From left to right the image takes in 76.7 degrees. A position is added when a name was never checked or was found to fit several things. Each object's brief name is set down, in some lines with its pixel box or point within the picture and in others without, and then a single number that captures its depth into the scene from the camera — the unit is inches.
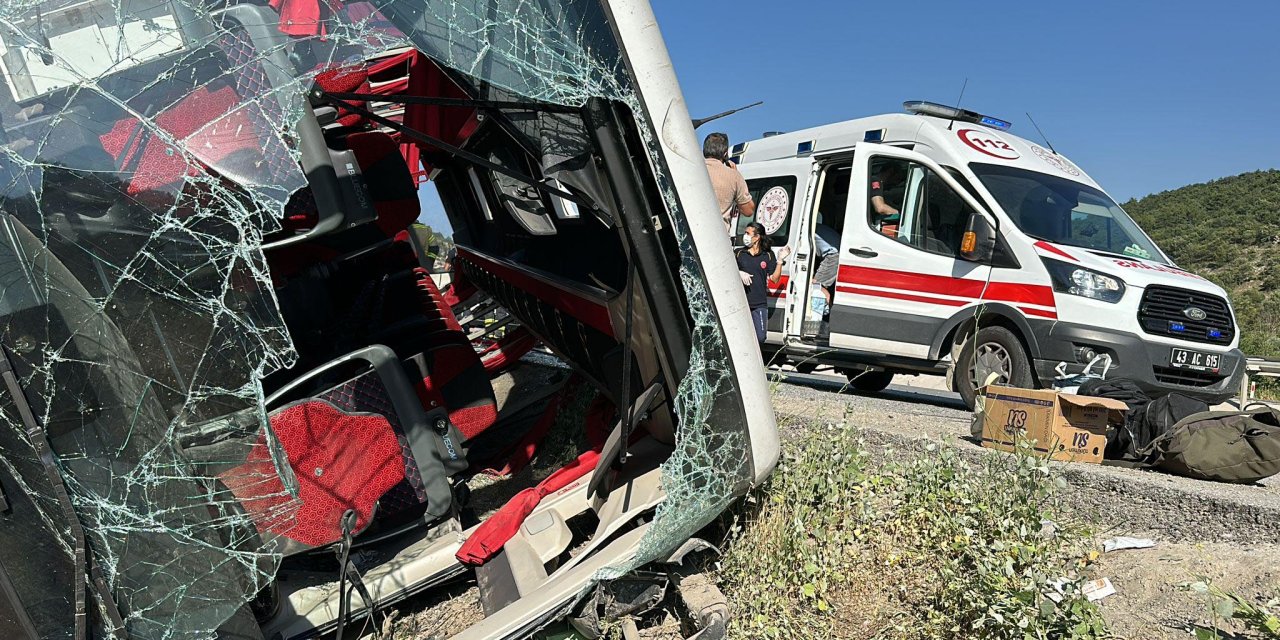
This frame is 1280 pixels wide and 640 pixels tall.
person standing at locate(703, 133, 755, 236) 219.1
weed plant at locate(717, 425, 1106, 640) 99.3
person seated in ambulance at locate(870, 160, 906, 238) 265.9
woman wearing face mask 258.2
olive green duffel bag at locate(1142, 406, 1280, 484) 135.6
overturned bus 82.0
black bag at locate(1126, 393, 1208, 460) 153.9
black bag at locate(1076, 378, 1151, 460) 158.4
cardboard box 155.3
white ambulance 222.4
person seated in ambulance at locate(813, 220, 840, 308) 287.6
